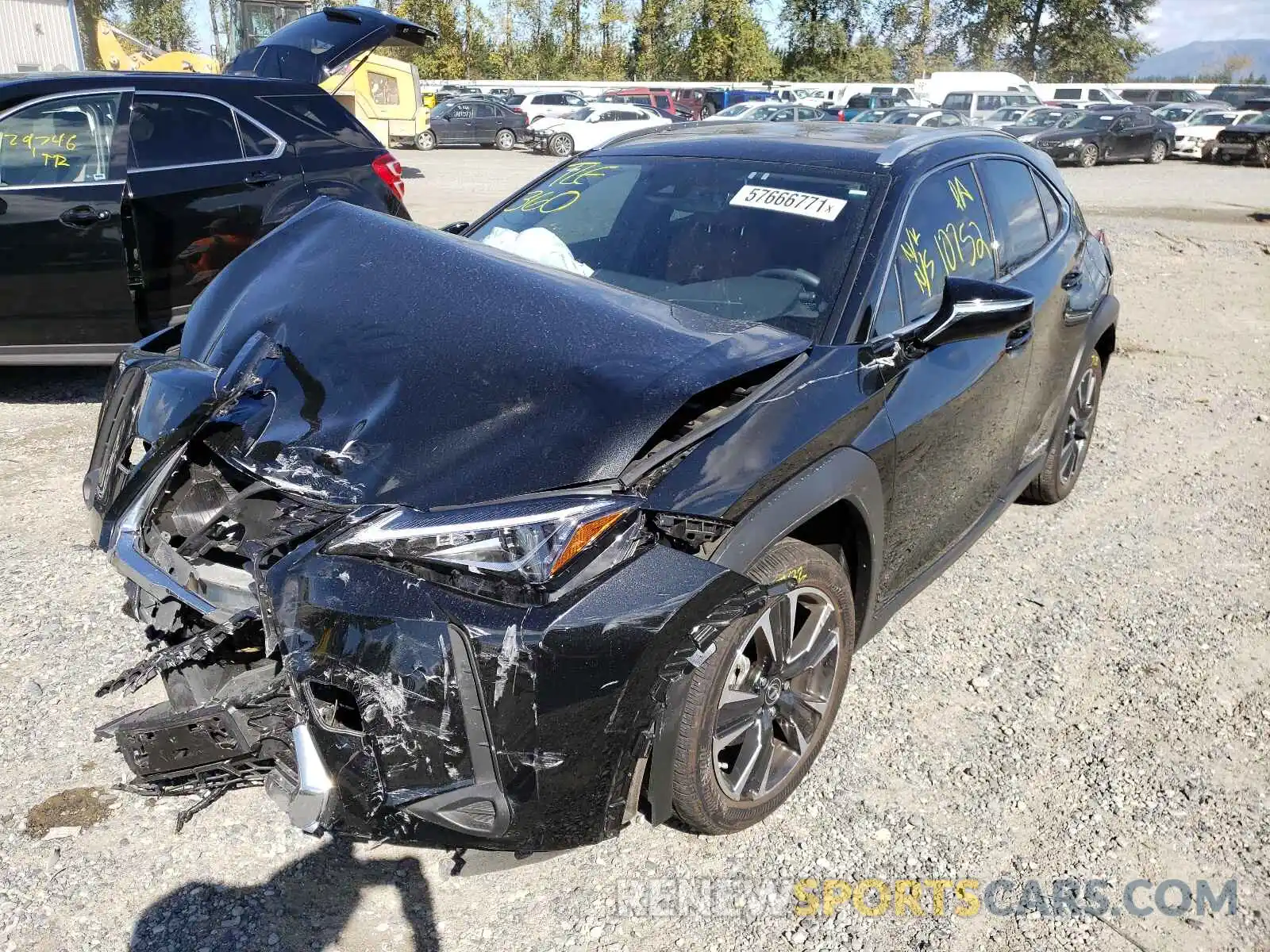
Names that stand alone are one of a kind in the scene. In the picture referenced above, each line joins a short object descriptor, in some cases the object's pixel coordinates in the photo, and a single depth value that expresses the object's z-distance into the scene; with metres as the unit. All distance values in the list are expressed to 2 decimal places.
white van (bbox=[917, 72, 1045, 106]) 32.94
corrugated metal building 21.72
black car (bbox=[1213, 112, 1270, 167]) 25.94
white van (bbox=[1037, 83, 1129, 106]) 38.09
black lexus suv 1.99
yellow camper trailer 23.72
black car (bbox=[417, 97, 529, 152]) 30.06
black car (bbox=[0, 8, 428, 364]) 5.31
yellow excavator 25.42
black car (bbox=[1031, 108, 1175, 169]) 24.81
